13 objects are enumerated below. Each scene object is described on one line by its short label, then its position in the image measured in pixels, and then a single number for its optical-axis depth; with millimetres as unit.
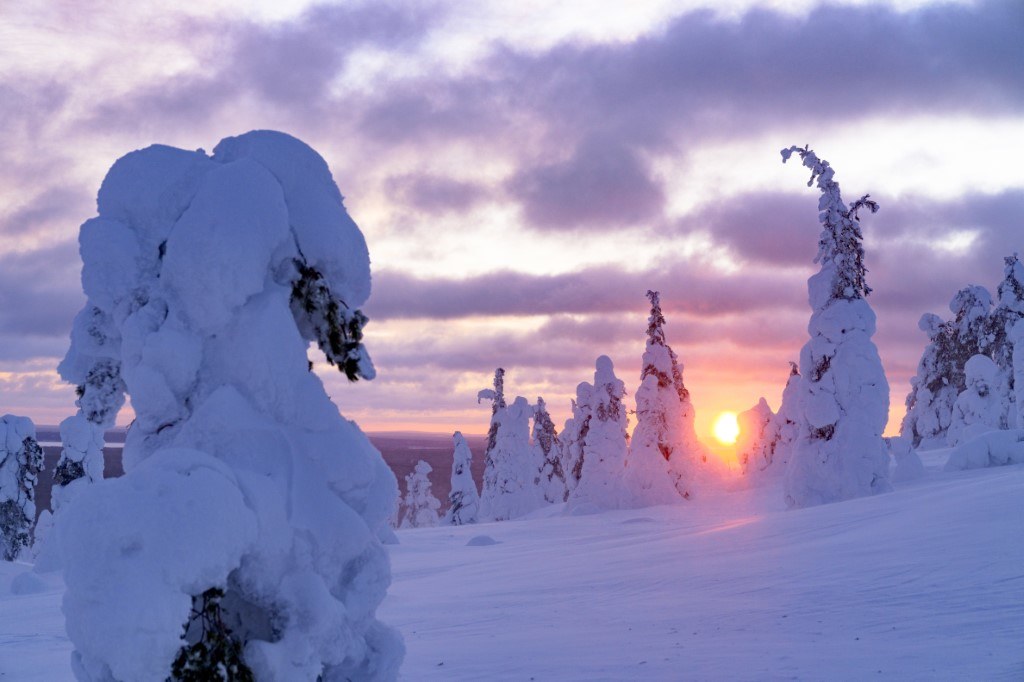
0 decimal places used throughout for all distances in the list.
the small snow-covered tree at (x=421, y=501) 78188
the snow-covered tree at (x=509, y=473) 59656
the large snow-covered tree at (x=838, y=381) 25750
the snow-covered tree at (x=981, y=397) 42312
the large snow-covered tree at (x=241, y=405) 5324
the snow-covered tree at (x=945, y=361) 49688
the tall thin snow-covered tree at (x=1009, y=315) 42591
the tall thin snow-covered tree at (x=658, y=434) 41344
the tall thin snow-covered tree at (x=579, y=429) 52625
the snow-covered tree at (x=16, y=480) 39500
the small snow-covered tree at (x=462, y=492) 58031
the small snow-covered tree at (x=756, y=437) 55031
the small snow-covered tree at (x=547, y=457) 66938
